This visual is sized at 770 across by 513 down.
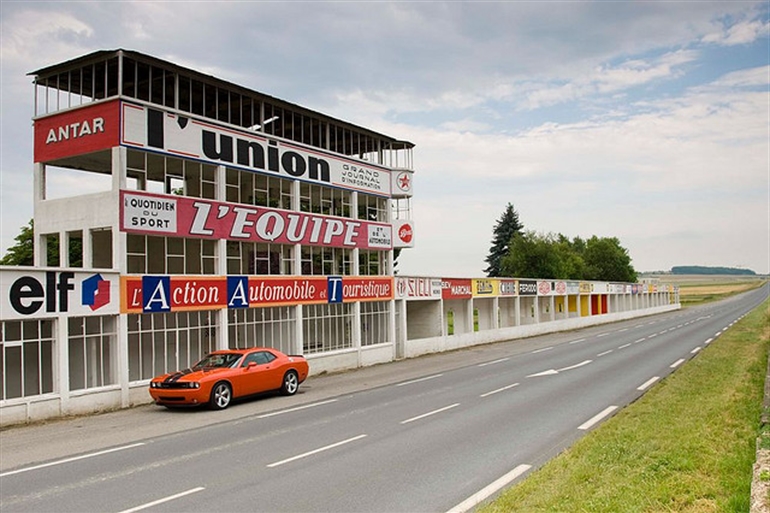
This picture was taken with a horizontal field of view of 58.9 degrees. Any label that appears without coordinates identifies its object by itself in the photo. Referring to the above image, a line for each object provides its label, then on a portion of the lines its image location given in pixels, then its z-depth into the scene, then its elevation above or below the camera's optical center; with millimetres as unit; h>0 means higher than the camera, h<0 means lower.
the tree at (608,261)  122562 +2709
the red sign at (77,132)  20055 +4747
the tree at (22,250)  47156 +2680
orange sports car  16969 -2506
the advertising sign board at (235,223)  20234 +2142
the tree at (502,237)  104312 +6350
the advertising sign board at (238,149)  20609 +4782
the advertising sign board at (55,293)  16016 -156
